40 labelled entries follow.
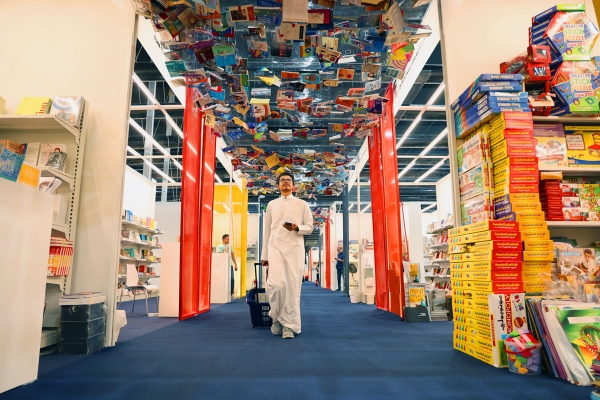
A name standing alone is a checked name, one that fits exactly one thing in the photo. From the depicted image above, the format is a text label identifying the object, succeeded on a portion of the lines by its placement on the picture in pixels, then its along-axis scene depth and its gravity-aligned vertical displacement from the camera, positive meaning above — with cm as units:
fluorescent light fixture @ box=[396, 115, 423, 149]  882 +317
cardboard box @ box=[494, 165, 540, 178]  279 +64
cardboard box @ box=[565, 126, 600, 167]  308 +89
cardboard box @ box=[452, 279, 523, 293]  255 -16
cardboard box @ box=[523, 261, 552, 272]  271 -3
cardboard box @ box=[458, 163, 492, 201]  299 +62
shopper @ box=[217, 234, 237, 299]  876 +37
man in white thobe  392 +10
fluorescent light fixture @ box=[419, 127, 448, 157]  993 +317
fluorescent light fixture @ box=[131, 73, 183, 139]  679 +310
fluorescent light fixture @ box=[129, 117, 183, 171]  886 +304
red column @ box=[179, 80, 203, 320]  519 +67
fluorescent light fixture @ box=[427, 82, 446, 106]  715 +309
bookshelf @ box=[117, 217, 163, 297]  930 +52
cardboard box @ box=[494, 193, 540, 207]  277 +44
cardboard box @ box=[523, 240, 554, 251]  271 +11
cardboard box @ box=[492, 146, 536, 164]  282 +77
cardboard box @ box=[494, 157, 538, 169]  280 +70
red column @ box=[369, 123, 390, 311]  659 +65
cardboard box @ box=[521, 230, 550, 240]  272 +18
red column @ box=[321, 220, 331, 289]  1572 +39
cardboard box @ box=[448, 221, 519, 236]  263 +23
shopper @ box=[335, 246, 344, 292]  1270 -9
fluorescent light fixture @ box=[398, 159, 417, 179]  1302 +325
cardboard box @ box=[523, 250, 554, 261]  268 +4
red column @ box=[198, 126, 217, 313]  621 +78
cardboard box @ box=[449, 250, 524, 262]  259 +4
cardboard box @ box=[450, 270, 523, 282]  257 -9
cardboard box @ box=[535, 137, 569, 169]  305 +84
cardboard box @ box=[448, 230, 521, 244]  261 +17
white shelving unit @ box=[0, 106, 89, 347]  327 +89
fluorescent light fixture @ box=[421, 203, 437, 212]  2152 +305
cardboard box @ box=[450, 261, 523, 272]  257 -3
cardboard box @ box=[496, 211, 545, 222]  274 +31
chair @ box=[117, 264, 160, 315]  549 -20
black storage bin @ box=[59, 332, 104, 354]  298 -59
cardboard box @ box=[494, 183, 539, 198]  278 +50
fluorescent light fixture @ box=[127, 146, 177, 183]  1092 +306
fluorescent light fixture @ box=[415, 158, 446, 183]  1314 +325
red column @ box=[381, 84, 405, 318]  562 +78
